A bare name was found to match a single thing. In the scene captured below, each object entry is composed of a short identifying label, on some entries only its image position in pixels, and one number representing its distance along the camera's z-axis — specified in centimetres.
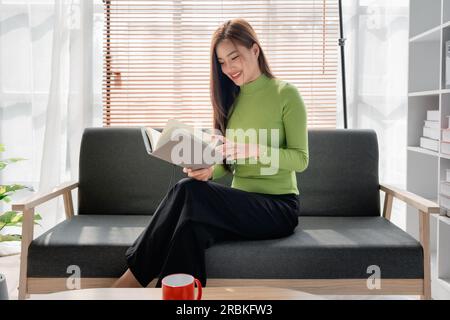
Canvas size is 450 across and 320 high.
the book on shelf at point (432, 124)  229
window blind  288
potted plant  254
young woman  164
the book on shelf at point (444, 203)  215
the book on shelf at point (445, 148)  213
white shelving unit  247
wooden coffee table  113
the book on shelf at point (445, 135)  213
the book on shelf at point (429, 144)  228
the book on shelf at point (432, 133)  225
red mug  97
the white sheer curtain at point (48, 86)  279
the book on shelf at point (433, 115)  230
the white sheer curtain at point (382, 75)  283
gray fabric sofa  173
